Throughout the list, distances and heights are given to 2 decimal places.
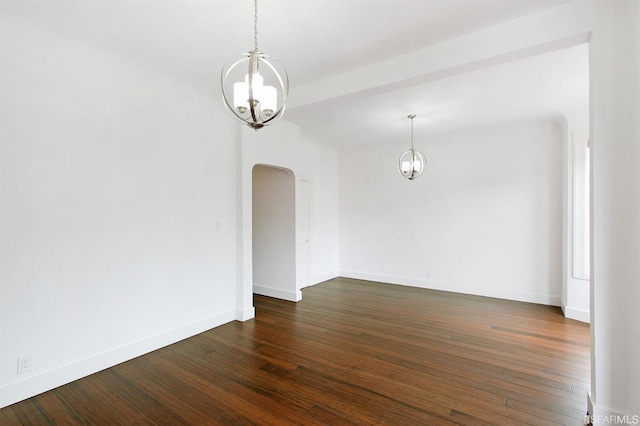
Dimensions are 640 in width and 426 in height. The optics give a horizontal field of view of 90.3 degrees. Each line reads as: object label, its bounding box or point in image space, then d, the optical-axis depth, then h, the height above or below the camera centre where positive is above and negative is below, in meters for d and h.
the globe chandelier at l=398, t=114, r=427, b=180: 4.91 +0.68
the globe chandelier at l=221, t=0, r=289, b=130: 1.80 +0.66
